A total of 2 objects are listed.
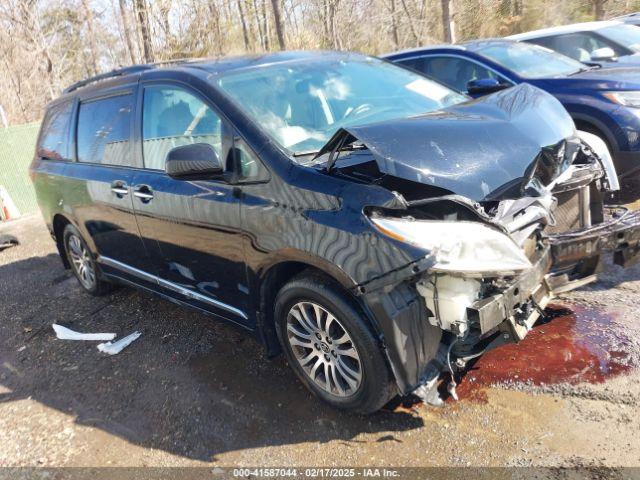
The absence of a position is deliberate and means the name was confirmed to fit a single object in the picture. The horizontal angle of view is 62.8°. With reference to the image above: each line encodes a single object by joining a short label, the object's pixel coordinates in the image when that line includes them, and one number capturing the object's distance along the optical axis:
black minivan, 2.39
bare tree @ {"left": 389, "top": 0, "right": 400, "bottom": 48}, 21.04
